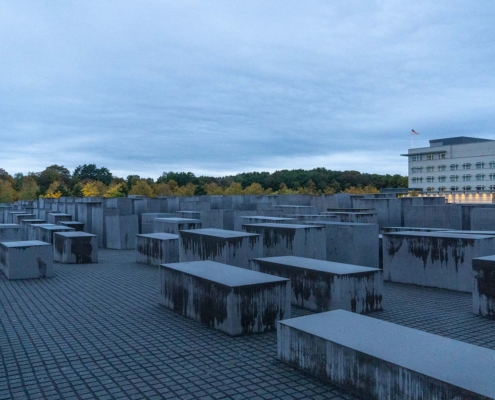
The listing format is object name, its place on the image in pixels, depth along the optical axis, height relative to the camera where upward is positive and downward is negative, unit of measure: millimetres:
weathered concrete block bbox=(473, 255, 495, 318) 8016 -1697
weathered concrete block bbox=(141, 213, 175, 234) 21809 -1166
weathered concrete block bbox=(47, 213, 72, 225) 22672 -966
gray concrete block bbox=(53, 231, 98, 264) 15391 -1697
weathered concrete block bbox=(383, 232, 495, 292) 10156 -1535
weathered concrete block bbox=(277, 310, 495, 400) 4004 -1625
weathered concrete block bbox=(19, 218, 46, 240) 21562 -1257
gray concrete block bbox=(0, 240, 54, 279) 12289 -1664
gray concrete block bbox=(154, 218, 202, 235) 17016 -1072
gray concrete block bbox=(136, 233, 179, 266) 14312 -1659
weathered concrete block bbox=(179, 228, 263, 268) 11109 -1294
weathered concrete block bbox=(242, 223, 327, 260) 12086 -1259
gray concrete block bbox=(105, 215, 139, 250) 20688 -1519
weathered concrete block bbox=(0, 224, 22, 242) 17778 -1309
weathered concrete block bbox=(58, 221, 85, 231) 19891 -1187
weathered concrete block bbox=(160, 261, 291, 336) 7051 -1670
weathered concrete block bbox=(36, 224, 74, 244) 17348 -1243
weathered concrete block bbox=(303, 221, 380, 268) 12555 -1419
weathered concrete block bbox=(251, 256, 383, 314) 8273 -1722
